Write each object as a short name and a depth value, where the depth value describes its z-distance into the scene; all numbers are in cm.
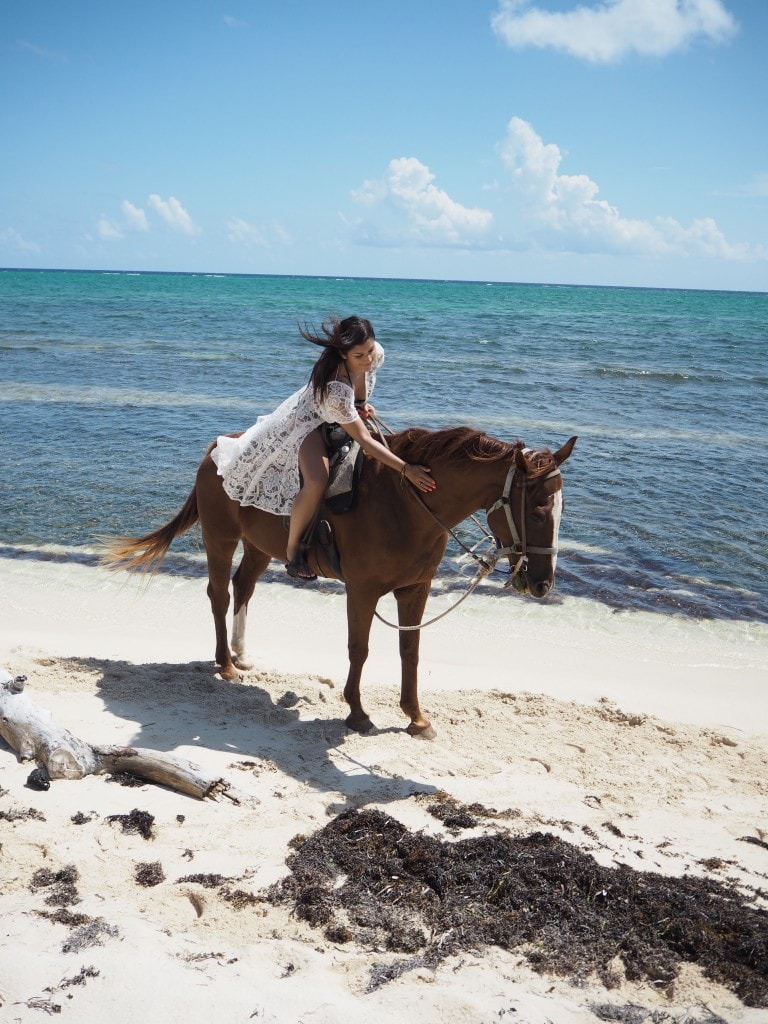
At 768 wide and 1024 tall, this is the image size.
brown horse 445
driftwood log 428
